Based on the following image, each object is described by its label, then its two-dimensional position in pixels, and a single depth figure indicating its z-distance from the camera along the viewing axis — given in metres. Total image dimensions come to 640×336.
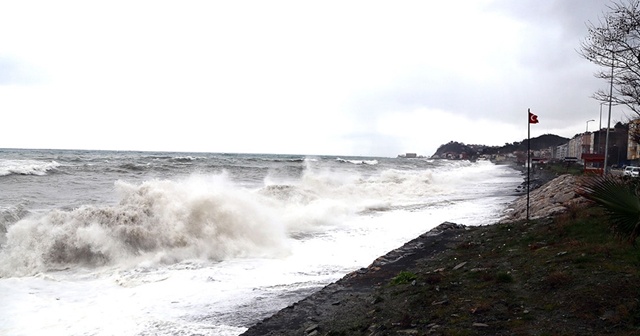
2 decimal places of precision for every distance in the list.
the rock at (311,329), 6.95
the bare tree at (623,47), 12.29
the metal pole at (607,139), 29.68
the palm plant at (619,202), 5.25
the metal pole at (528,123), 13.37
